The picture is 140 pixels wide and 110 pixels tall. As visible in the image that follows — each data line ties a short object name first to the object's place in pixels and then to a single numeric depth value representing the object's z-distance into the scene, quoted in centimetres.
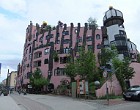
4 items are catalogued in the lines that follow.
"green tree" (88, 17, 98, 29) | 3067
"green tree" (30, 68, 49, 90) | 2407
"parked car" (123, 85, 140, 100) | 986
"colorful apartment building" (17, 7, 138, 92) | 2520
